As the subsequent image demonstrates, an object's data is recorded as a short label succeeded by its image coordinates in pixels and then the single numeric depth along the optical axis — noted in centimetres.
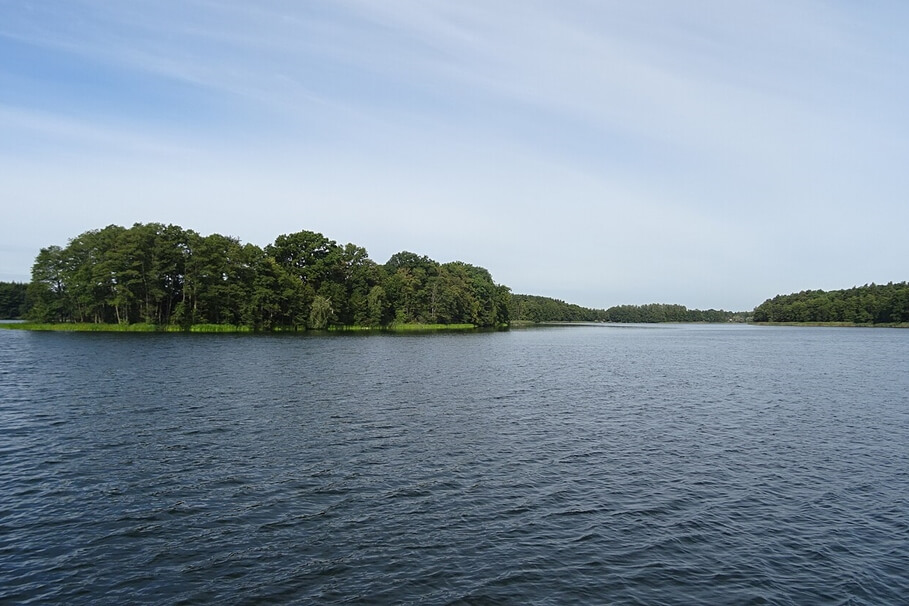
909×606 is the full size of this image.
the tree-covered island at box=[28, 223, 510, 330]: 10575
